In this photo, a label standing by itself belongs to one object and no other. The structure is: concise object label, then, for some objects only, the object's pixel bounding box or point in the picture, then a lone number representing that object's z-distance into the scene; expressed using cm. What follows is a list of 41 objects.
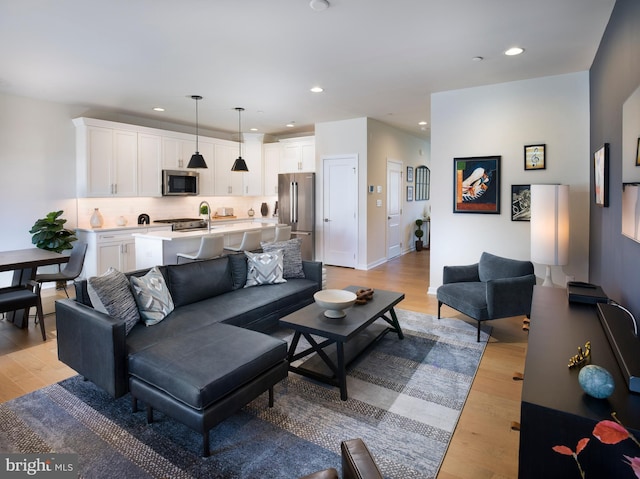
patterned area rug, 194
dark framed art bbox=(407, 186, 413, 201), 882
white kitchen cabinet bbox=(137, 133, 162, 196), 635
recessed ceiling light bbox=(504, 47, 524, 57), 358
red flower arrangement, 67
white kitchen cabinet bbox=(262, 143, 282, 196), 815
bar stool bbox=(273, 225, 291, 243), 529
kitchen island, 455
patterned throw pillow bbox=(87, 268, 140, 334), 256
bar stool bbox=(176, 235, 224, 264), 431
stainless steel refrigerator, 741
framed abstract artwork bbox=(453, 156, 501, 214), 471
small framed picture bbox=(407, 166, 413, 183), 873
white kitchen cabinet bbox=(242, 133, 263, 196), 818
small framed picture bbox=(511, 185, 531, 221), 453
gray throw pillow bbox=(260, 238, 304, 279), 423
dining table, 351
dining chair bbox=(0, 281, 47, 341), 338
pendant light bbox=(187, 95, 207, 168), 541
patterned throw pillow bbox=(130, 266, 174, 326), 287
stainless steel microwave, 671
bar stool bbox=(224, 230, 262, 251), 468
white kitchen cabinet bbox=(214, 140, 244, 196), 769
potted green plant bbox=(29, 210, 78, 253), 506
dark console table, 110
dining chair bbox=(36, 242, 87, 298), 411
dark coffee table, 263
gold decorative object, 150
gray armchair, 353
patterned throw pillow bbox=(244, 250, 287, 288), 396
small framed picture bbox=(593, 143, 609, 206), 299
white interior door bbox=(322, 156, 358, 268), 701
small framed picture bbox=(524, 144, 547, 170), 440
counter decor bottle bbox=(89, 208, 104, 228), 582
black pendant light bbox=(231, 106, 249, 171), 604
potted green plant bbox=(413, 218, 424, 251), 933
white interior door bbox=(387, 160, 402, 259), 782
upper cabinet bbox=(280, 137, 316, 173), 757
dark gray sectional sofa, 234
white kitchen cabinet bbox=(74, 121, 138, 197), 565
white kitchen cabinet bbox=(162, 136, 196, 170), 671
